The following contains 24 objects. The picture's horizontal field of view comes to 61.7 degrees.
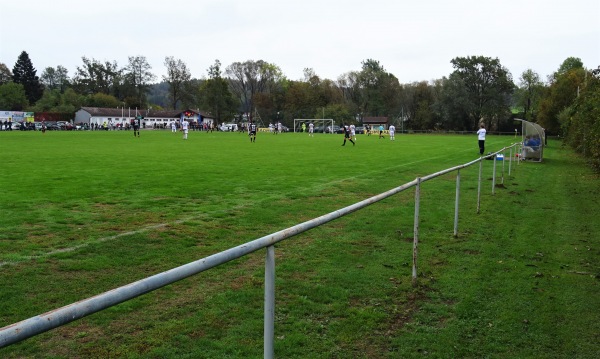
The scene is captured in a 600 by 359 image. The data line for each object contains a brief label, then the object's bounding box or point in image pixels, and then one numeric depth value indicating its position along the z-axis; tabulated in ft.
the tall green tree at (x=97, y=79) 445.37
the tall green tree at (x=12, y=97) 363.76
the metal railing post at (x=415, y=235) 20.81
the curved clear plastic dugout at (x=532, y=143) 88.12
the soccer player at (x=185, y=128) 158.92
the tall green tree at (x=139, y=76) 443.32
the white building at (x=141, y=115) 384.06
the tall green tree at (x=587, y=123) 61.62
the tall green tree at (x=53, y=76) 510.58
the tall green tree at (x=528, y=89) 353.31
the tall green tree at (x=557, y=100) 181.16
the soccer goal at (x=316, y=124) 309.42
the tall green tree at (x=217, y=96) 379.76
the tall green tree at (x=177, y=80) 413.80
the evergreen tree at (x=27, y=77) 420.36
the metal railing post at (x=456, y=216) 29.10
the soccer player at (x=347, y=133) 123.65
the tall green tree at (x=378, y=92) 369.50
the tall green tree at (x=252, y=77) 428.56
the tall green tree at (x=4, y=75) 433.07
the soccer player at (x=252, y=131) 145.89
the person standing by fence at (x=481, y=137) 94.07
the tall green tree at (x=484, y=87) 298.76
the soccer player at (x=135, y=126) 174.09
